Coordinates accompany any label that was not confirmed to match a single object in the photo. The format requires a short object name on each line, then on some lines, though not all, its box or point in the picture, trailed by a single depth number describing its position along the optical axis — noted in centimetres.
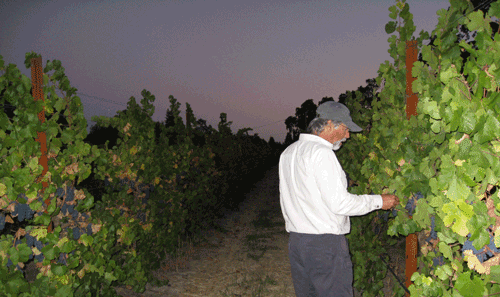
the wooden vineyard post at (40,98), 240
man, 221
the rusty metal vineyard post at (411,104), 250
